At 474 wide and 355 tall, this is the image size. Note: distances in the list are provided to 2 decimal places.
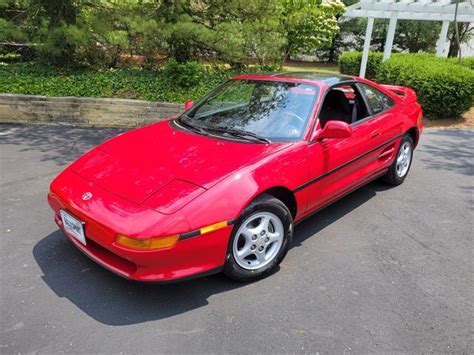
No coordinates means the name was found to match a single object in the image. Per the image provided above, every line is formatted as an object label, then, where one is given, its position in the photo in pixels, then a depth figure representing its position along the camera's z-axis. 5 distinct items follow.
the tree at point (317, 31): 16.64
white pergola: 10.94
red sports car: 2.43
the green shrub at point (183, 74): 7.91
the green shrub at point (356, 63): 13.95
